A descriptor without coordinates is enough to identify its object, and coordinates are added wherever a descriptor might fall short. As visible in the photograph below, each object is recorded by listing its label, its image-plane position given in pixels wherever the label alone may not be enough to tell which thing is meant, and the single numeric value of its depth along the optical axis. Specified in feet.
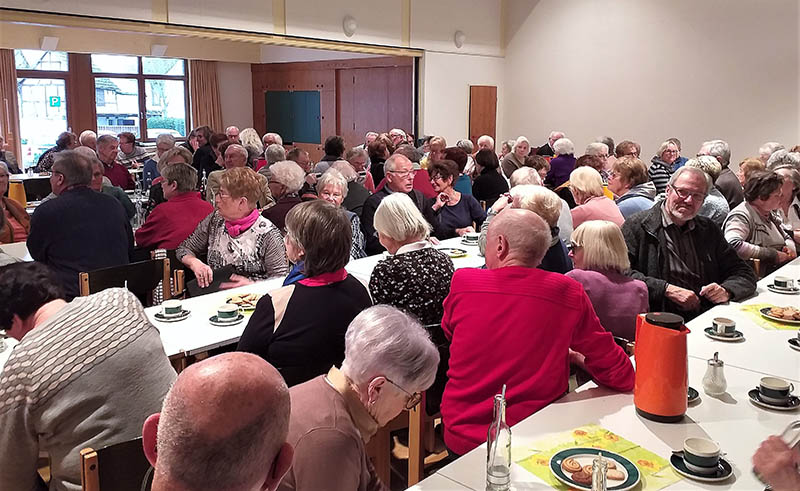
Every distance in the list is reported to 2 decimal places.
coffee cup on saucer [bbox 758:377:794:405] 7.69
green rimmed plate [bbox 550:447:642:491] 5.94
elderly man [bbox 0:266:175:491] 6.36
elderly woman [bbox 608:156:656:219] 17.61
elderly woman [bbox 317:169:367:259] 15.93
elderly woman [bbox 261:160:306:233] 16.24
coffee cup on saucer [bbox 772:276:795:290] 13.07
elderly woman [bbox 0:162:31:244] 17.82
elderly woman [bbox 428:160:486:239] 18.66
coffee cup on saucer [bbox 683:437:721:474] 6.17
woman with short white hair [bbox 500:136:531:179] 28.96
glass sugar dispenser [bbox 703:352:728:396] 8.00
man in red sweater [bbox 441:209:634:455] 7.88
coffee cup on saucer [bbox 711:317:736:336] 10.02
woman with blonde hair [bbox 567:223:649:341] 9.96
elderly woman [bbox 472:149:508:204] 23.86
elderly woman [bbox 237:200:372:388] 8.38
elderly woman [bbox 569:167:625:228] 15.99
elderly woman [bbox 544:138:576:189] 28.94
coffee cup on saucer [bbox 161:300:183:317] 11.00
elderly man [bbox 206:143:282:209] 22.90
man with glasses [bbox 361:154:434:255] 17.89
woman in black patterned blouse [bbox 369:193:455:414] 10.24
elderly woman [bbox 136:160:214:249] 16.03
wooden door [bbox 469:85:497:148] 41.11
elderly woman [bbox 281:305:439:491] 5.28
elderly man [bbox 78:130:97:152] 29.04
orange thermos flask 7.10
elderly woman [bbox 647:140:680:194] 24.14
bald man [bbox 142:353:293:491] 3.18
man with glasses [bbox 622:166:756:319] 12.34
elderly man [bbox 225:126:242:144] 31.62
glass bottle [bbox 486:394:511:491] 5.92
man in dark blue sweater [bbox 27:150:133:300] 13.69
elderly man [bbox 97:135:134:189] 25.76
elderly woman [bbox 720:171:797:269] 15.11
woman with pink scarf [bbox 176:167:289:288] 13.12
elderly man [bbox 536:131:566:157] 36.57
